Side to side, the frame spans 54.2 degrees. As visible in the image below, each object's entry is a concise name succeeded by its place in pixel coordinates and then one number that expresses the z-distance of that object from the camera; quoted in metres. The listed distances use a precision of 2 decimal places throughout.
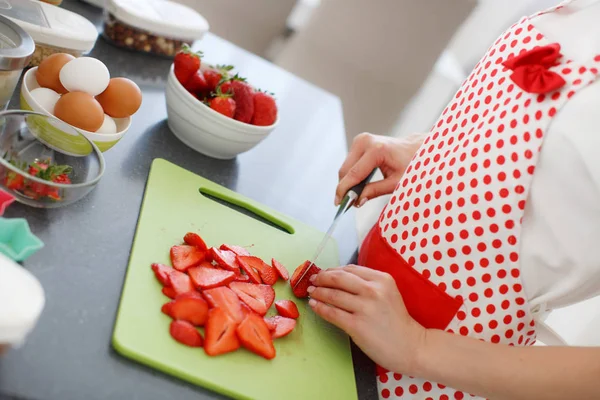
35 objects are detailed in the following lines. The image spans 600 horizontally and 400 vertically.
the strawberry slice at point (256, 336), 0.76
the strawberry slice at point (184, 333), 0.72
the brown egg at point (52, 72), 0.94
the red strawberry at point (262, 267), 0.91
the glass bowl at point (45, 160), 0.75
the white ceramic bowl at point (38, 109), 0.89
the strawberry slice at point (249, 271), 0.89
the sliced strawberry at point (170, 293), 0.77
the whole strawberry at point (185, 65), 1.11
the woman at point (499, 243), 0.78
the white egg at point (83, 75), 0.92
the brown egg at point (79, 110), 0.89
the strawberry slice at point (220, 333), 0.73
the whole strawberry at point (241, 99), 1.13
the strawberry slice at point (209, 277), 0.80
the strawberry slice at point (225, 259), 0.87
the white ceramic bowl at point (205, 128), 1.10
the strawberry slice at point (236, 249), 0.92
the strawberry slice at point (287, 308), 0.87
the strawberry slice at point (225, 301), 0.77
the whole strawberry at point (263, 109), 1.16
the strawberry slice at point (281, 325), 0.82
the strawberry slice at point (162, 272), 0.79
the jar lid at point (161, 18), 1.33
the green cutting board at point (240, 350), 0.71
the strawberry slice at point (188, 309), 0.74
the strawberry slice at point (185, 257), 0.82
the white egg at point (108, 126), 0.94
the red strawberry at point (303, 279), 0.94
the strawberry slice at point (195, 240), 0.88
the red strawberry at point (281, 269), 0.95
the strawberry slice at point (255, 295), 0.83
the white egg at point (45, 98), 0.91
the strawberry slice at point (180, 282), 0.78
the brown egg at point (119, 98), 0.98
